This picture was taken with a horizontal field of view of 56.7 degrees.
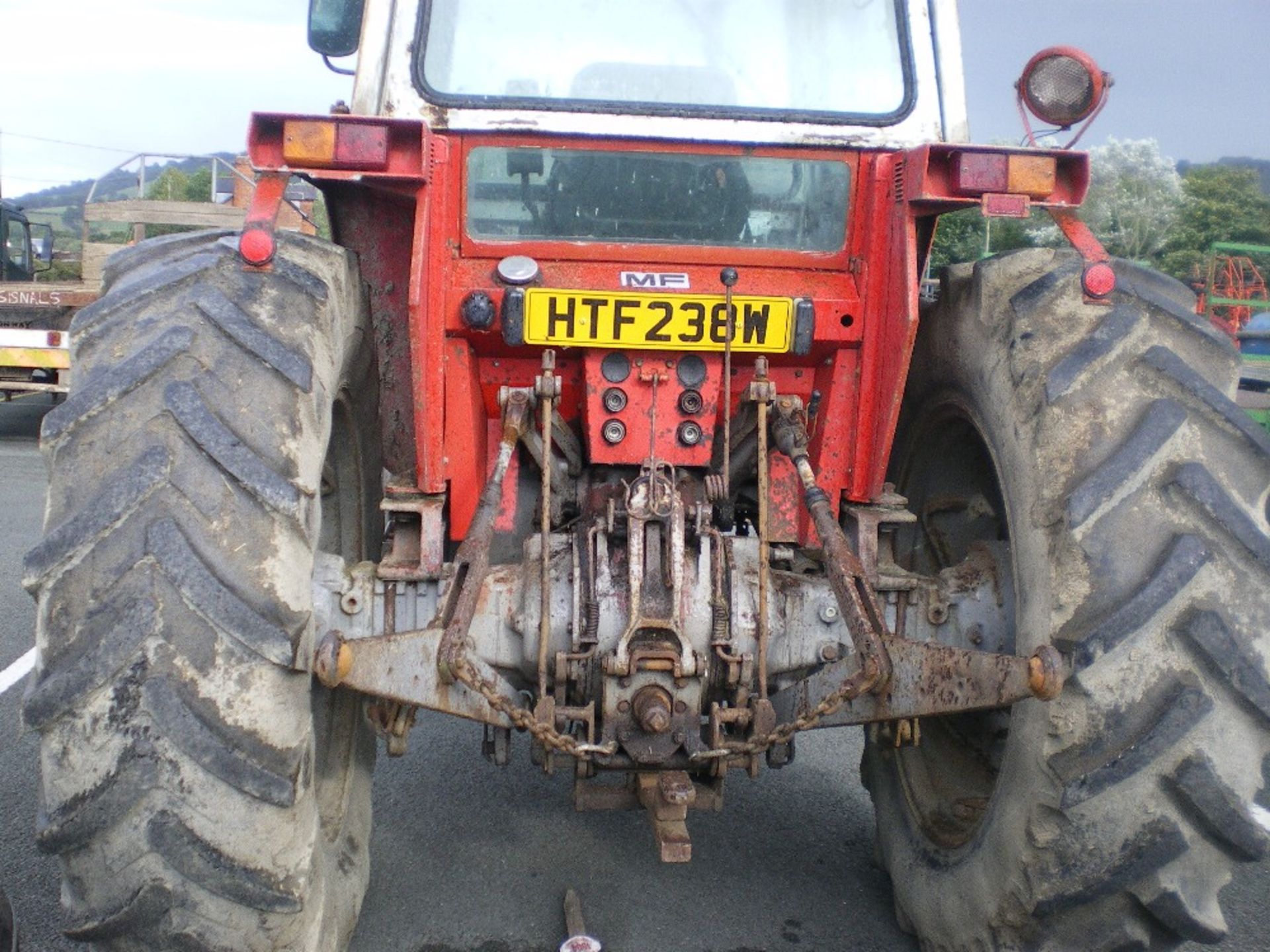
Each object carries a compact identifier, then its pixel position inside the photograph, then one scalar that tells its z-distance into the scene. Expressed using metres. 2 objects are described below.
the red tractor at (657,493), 2.21
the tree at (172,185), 47.78
